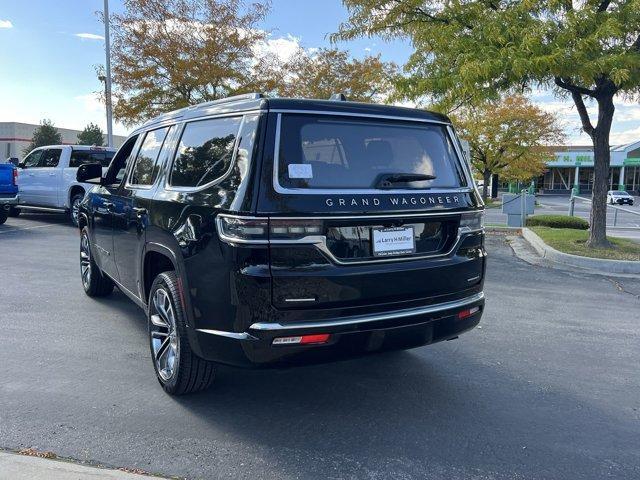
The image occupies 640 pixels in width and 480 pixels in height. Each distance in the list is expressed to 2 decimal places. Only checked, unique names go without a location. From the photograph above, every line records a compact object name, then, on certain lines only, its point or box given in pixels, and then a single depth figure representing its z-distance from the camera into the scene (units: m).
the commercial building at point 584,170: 62.88
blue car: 13.43
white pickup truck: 13.60
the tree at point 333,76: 23.53
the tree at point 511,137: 34.28
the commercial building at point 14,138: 55.81
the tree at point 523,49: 9.33
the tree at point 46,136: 49.16
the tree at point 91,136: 49.94
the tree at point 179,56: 18.44
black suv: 3.15
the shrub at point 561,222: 15.69
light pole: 19.36
